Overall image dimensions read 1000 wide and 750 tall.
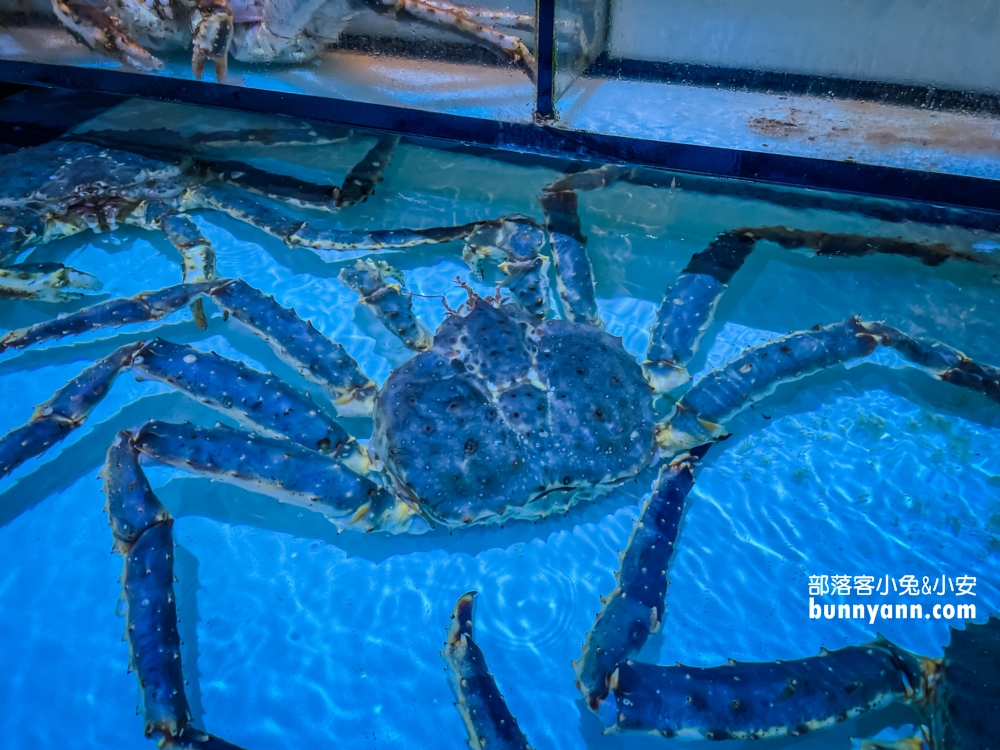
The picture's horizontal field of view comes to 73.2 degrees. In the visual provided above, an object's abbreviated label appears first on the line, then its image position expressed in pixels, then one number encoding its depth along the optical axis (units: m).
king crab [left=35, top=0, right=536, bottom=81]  0.69
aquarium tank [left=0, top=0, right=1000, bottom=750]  0.41
